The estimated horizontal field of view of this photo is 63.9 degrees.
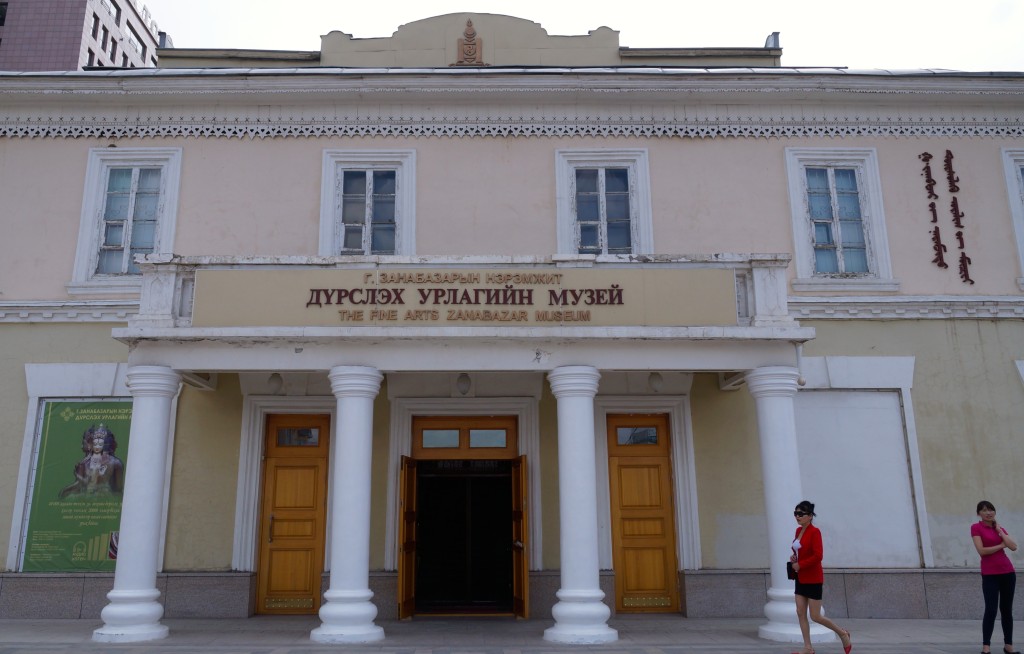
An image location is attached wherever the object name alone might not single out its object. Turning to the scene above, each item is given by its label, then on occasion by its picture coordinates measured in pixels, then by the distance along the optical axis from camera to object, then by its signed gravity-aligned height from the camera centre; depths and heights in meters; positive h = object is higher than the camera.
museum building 9.71 +2.63
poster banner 11.18 +0.77
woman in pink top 8.26 -0.32
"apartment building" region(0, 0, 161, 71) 45.97 +28.28
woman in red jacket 8.05 -0.30
